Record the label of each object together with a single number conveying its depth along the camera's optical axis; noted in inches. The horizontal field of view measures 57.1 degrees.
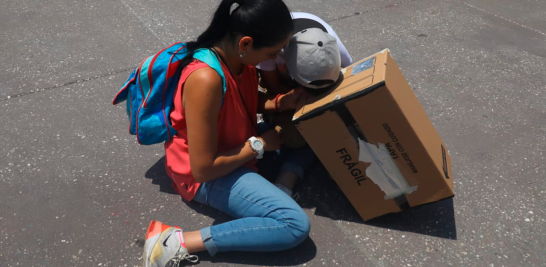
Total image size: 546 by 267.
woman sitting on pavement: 79.3
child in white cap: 83.3
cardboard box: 81.5
